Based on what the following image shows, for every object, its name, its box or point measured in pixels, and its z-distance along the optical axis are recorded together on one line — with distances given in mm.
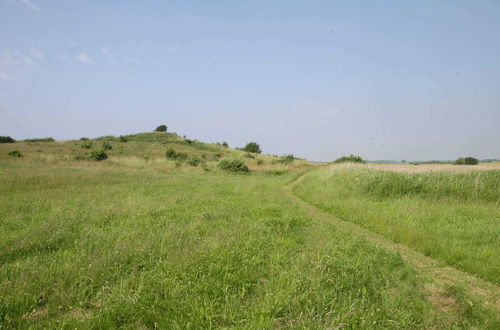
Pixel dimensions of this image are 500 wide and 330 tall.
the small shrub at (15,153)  33769
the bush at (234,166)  34250
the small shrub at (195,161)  39094
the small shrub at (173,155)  46891
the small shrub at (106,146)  48203
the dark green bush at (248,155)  54425
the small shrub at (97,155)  37281
